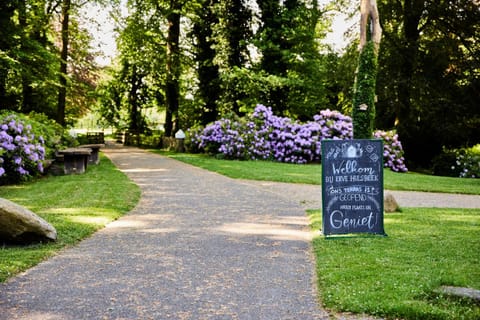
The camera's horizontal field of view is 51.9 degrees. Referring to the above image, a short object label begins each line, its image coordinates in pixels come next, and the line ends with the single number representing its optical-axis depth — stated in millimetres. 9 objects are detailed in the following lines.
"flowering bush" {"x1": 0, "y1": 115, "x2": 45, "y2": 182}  13114
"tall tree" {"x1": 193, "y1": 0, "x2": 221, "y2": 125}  29875
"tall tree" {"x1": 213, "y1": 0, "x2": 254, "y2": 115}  27906
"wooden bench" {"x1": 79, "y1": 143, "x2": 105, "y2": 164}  19406
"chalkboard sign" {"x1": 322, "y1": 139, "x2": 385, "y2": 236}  7324
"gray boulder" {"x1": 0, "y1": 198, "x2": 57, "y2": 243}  6250
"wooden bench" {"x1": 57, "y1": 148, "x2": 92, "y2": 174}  15545
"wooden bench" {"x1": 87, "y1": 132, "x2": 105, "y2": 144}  37222
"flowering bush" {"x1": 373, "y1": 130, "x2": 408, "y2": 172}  23078
